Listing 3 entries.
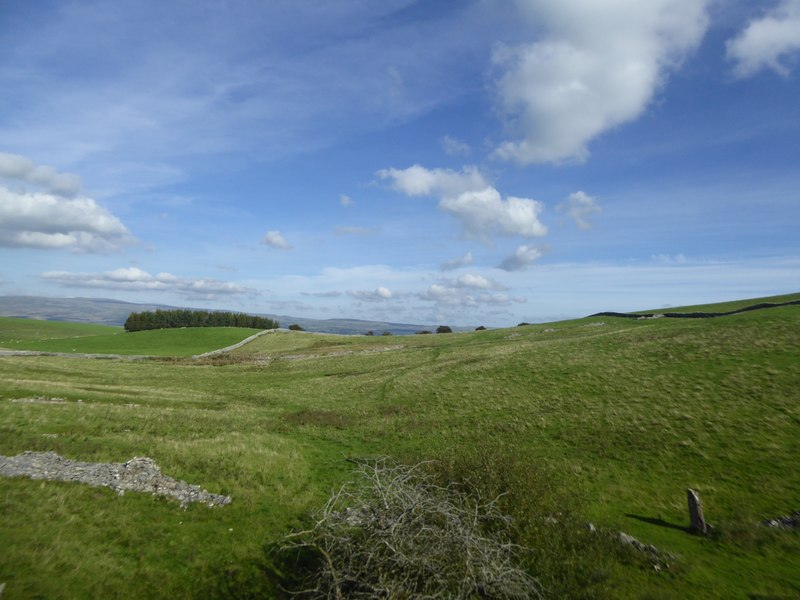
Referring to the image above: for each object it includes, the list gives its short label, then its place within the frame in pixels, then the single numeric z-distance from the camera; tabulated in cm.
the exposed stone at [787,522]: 1431
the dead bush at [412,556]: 893
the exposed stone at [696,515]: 1445
